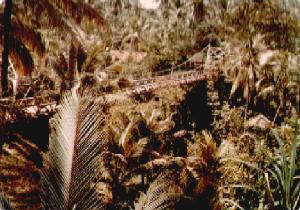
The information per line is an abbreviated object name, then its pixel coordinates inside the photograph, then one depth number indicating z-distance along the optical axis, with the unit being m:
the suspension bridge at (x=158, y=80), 10.84
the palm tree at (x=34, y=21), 8.55
